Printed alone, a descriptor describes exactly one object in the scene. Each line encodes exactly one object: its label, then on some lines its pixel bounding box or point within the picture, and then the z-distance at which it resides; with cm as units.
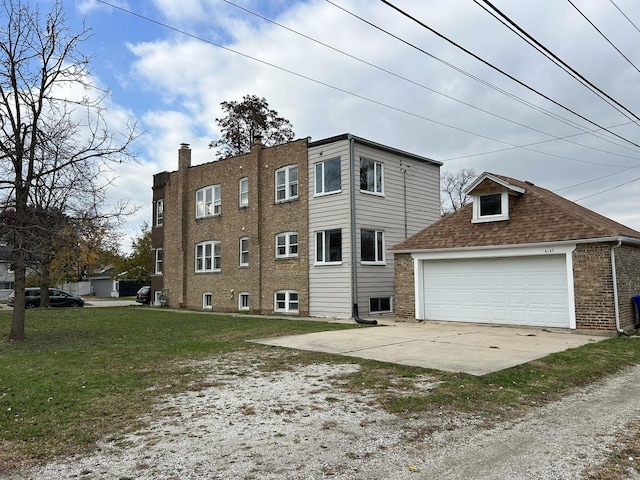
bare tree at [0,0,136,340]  1278
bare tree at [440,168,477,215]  4791
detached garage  1376
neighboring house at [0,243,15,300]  5440
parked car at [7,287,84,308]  3269
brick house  2000
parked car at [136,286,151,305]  3431
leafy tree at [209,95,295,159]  3944
